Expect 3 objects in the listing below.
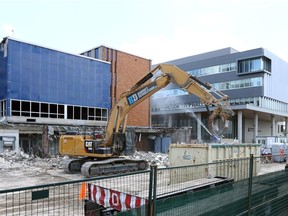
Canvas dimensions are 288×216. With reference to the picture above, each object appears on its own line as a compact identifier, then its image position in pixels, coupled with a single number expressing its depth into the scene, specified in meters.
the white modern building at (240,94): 51.75
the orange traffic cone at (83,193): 5.23
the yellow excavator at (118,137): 15.52
